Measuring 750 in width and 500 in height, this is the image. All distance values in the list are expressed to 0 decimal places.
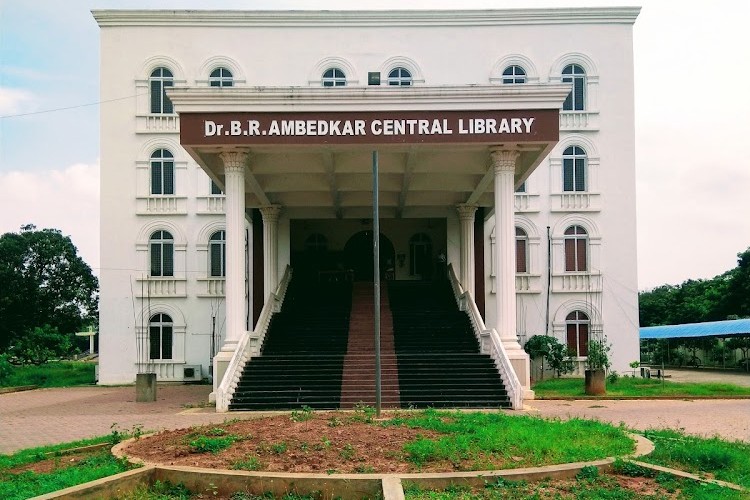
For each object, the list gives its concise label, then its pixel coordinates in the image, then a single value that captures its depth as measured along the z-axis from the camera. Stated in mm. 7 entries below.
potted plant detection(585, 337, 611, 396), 22234
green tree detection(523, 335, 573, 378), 29328
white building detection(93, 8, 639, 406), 30734
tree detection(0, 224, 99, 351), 44750
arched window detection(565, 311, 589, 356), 30906
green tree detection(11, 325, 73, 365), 34750
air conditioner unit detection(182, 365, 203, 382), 30438
